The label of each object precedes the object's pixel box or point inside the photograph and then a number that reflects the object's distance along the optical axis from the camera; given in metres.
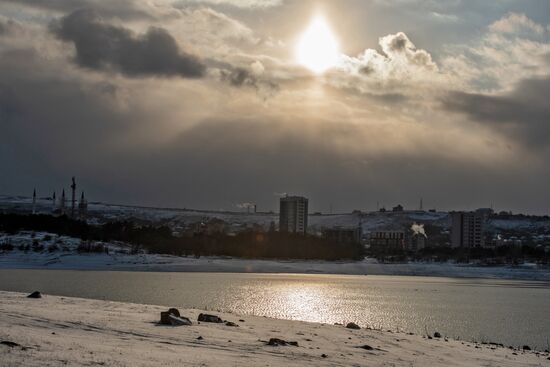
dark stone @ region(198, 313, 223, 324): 34.34
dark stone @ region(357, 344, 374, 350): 29.85
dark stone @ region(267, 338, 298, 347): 27.66
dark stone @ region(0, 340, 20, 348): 20.92
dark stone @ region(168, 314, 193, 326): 31.62
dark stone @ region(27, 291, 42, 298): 40.88
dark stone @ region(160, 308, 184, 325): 31.52
